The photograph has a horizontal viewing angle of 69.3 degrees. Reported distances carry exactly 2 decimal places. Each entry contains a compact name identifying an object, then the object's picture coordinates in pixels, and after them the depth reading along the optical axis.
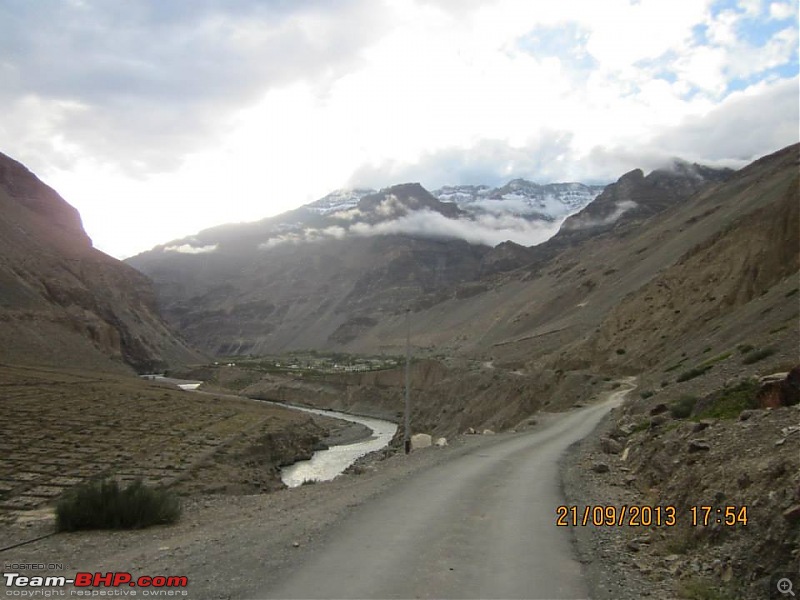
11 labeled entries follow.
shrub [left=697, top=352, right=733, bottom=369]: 23.78
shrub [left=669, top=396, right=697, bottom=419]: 16.45
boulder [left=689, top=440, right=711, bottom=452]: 10.68
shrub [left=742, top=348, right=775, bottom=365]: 19.61
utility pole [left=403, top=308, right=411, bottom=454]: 23.14
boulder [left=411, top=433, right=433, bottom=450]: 25.45
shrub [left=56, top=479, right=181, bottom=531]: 12.43
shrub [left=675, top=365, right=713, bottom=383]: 23.36
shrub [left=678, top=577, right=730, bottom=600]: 6.45
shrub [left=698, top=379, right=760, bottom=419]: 13.51
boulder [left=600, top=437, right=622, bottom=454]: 18.03
